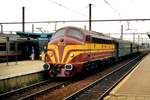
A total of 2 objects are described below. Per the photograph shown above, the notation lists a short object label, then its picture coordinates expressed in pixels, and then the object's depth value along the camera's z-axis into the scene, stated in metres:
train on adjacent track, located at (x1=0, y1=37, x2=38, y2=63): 32.44
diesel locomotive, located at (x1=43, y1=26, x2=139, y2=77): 19.89
